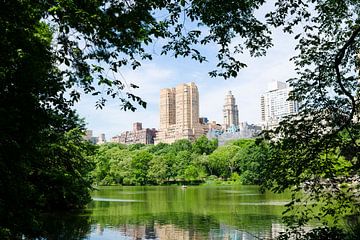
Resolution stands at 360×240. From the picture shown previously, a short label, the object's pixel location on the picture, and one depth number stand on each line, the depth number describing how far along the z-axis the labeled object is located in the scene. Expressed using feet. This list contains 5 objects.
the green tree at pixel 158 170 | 264.93
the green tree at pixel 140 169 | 265.95
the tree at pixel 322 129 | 22.17
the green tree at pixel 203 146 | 323.22
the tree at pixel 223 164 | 260.21
